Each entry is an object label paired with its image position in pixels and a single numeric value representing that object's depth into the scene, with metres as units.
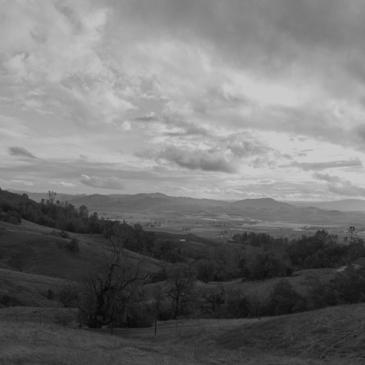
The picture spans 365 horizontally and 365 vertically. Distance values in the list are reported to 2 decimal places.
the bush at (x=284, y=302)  65.06
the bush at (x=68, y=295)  68.75
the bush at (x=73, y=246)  144.50
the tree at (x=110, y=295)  45.72
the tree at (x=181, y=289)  58.62
